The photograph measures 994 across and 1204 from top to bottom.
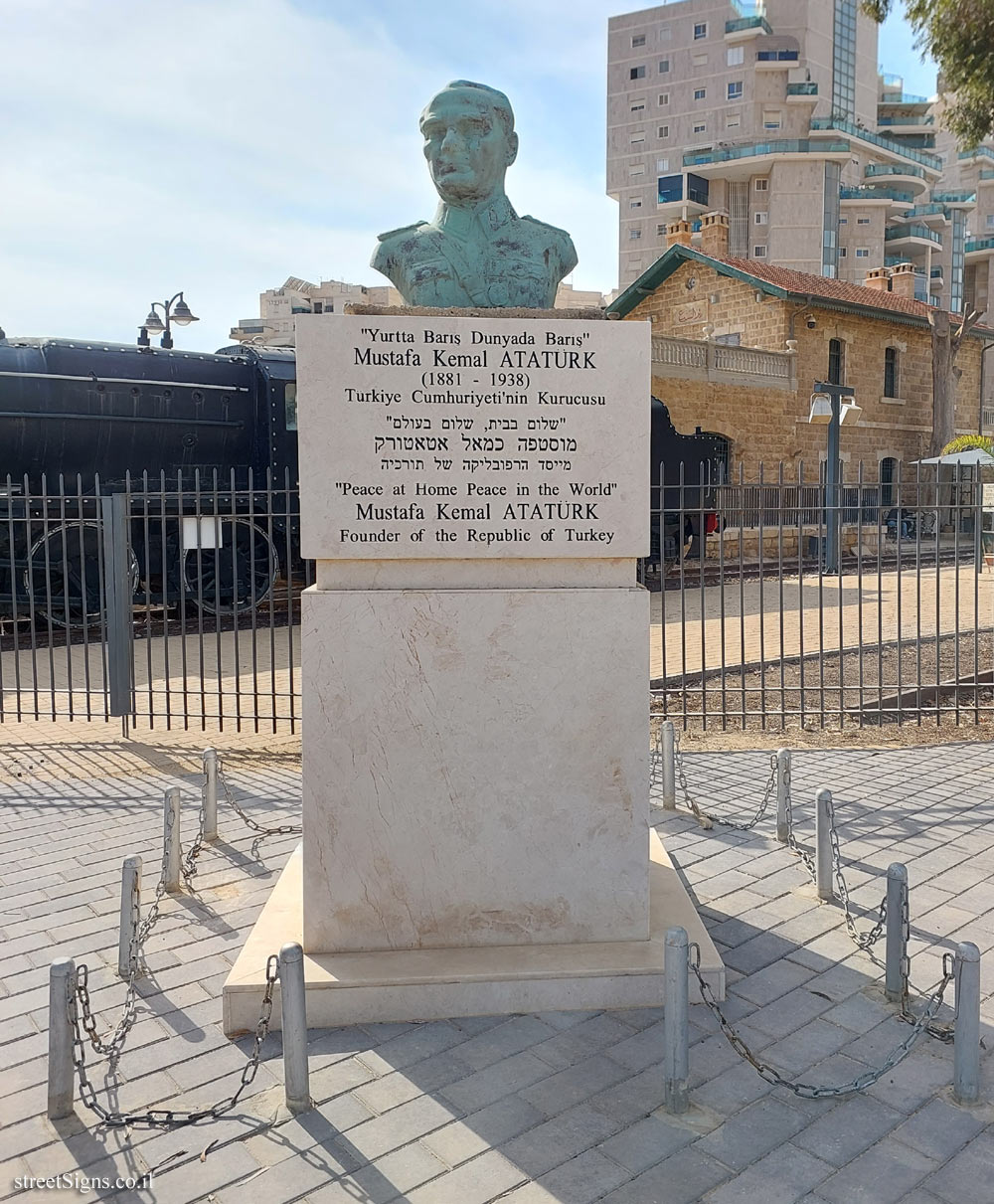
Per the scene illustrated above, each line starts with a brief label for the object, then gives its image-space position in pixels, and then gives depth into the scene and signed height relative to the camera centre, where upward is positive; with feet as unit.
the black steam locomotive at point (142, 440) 37.29 +4.71
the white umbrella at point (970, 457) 69.63 +6.55
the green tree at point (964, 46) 30.71 +16.18
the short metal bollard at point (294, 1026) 8.54 -4.24
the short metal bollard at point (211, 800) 16.24 -4.22
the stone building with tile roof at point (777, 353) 83.20 +18.68
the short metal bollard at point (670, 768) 17.79 -4.11
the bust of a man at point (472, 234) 12.07 +4.13
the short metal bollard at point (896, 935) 10.52 -4.31
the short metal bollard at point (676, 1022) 8.59 -4.25
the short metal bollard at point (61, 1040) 8.55 -4.35
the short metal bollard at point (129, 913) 11.35 -4.27
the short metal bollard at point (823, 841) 13.23 -4.08
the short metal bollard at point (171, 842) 13.89 -4.20
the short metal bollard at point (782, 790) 15.85 -4.10
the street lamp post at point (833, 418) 61.26 +8.41
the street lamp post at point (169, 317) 57.21 +14.16
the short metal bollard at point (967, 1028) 8.54 -4.37
